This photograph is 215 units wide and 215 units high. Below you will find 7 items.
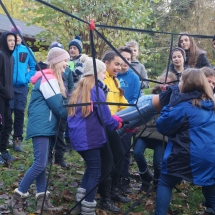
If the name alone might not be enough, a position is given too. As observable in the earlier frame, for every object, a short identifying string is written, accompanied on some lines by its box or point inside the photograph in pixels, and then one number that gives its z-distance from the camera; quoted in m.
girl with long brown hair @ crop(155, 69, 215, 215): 3.18
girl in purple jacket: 3.36
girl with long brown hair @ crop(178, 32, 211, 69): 4.76
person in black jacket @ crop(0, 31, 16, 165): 4.86
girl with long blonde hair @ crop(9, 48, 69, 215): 3.48
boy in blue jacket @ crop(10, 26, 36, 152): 5.56
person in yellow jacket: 3.62
